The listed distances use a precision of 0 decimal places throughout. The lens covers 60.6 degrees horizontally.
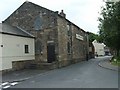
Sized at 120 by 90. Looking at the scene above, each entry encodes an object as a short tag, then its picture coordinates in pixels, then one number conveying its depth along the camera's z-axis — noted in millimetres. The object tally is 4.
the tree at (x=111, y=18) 10395
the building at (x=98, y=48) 35438
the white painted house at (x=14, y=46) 10047
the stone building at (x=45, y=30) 12590
